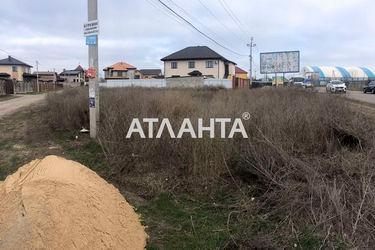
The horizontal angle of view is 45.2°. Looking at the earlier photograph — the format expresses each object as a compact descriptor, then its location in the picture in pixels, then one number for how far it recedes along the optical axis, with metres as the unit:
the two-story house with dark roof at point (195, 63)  65.44
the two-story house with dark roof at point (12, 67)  83.88
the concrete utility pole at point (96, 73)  10.78
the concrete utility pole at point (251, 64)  68.94
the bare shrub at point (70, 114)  12.19
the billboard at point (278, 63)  61.16
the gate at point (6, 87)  38.81
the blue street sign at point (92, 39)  10.79
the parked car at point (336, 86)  43.99
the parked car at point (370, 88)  45.41
